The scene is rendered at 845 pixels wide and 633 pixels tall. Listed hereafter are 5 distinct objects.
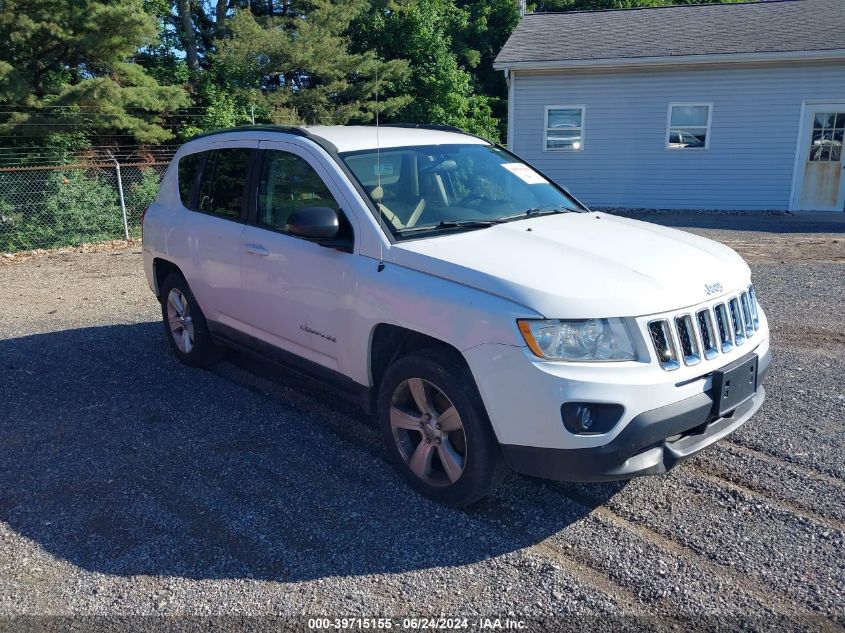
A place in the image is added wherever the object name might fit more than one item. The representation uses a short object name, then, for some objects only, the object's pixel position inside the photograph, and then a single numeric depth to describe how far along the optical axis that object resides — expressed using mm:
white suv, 3123
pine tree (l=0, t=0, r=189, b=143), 13867
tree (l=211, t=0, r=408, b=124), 18328
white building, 15805
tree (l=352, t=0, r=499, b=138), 22406
